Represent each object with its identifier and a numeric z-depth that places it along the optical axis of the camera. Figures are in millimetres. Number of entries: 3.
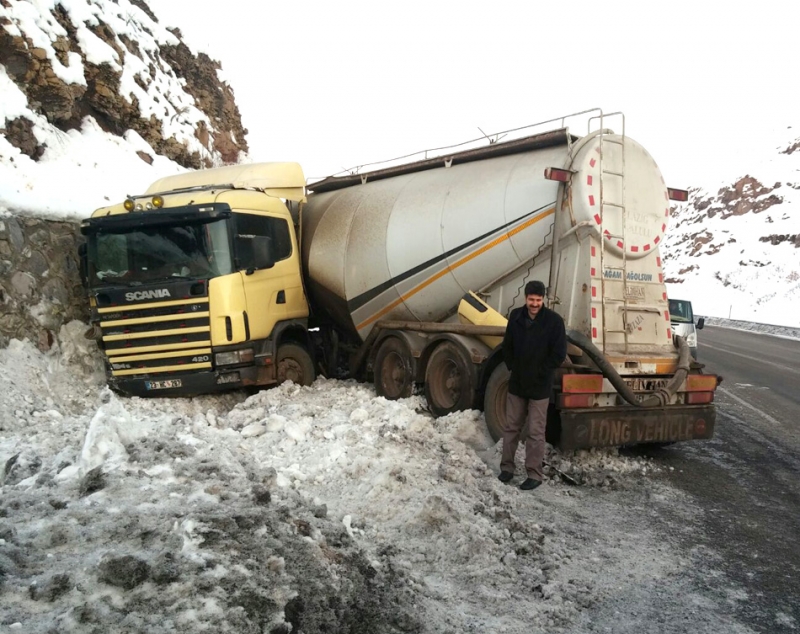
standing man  5879
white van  13406
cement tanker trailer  6824
